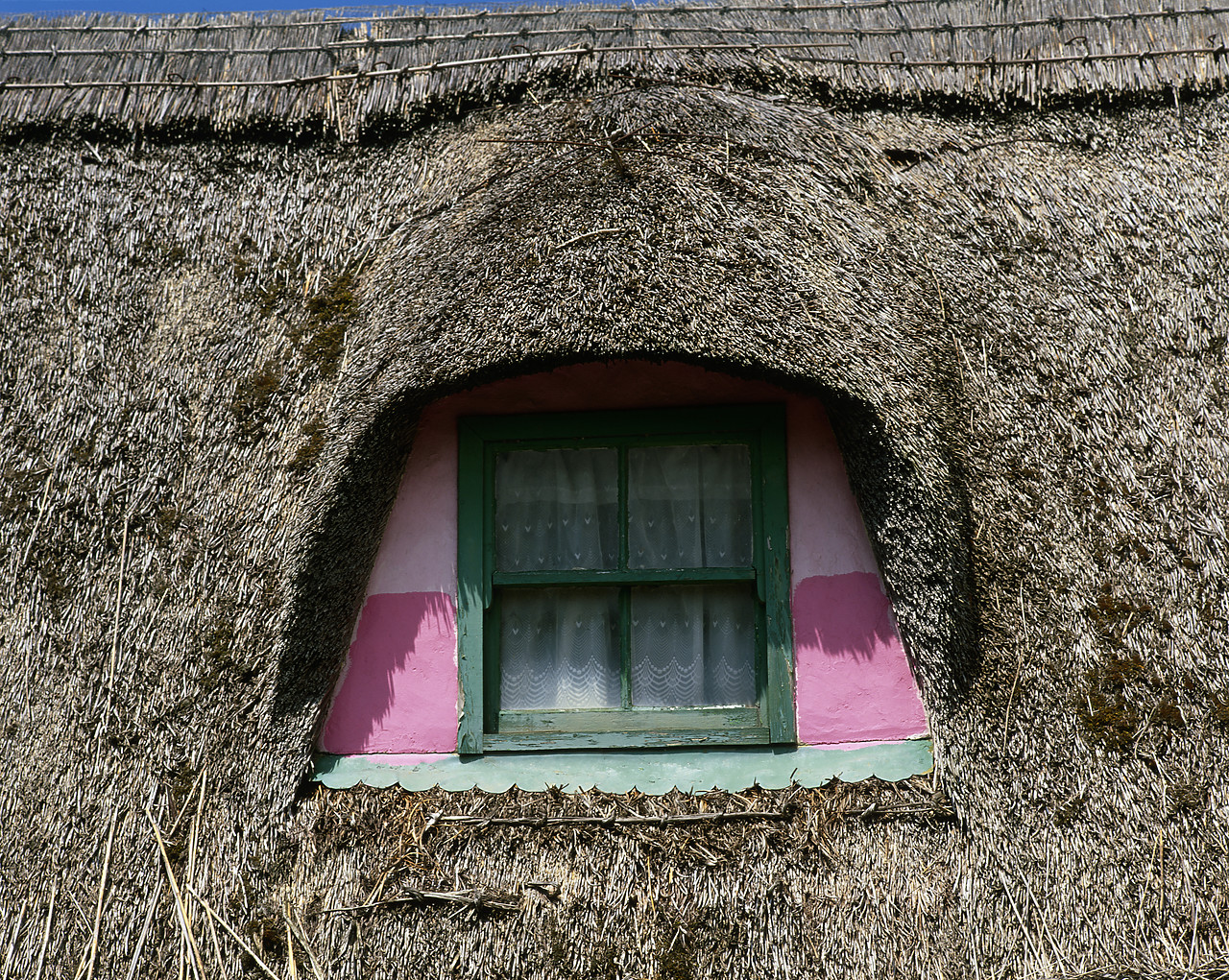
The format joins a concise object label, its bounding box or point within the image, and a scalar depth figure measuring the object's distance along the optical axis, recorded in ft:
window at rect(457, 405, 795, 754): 10.18
